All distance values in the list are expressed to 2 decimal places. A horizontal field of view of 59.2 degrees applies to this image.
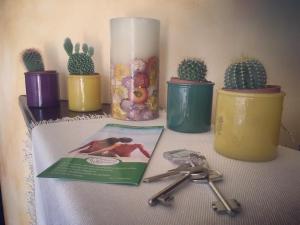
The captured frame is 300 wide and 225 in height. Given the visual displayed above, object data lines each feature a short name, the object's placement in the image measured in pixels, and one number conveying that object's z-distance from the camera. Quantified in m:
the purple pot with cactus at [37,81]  0.66
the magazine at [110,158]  0.31
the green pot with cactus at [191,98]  0.50
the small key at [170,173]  0.31
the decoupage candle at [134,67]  0.58
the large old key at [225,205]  0.25
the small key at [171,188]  0.26
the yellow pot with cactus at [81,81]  0.65
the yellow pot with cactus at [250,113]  0.37
